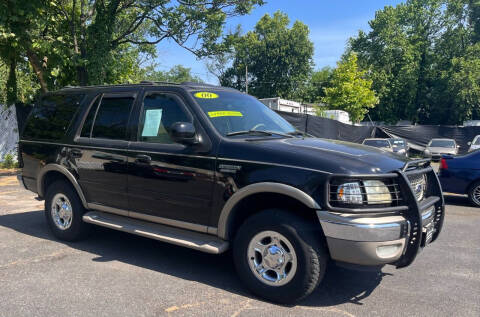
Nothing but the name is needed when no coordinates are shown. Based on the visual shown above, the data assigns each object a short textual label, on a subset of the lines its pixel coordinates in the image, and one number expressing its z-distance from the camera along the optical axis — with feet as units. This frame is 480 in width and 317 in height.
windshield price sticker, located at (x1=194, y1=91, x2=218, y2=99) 14.30
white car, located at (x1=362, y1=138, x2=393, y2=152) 58.27
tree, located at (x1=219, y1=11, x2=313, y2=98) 172.86
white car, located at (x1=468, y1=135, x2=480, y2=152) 59.96
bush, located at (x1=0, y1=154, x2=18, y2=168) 44.78
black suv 10.83
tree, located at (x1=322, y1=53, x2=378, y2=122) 110.93
